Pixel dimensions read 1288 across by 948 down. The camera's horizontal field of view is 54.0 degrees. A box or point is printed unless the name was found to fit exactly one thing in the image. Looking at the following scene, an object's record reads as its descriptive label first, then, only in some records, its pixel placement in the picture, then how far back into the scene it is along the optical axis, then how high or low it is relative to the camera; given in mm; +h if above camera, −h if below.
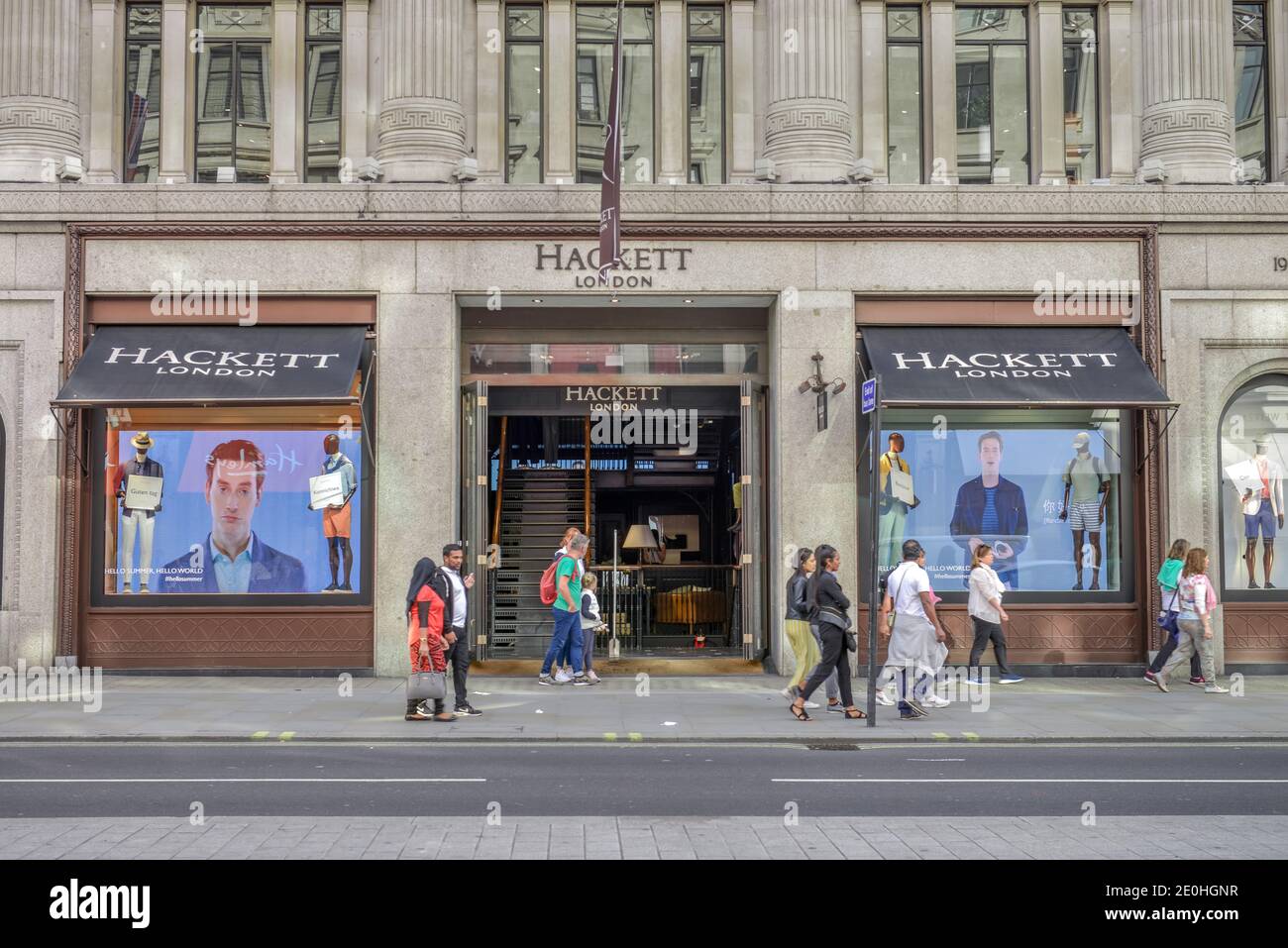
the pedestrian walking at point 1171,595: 17031 -966
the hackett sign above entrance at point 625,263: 18547 +3847
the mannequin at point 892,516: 18797 +122
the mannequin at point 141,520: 18328 +86
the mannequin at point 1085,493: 18797 +455
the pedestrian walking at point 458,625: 13898 -1104
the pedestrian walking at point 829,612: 13773 -964
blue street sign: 14350 +1466
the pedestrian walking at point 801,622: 14164 -1109
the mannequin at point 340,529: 18406 -50
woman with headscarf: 13422 -964
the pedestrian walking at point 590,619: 17891 -1345
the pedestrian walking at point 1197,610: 16656 -1148
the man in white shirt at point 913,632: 14305 -1224
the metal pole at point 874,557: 13680 -352
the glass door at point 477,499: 18906 +390
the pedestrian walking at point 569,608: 17297 -1151
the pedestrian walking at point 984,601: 17250 -1063
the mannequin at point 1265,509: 18875 +214
